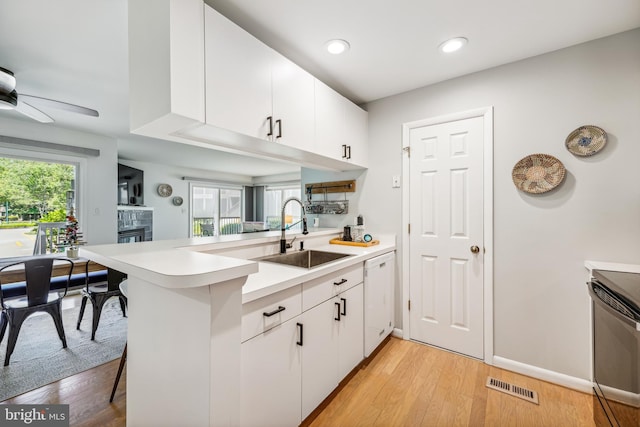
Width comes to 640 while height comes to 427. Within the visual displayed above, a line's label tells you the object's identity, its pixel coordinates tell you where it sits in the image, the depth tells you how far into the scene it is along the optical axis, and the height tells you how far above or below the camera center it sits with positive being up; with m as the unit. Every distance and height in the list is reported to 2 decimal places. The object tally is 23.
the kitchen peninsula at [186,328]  0.84 -0.43
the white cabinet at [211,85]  1.12 +0.65
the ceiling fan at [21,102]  1.95 +0.92
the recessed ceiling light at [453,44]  1.70 +1.12
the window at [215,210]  6.71 +0.04
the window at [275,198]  7.33 +0.39
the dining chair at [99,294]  2.36 -0.75
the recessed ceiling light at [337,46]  1.71 +1.12
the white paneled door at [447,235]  2.10 -0.21
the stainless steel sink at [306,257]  1.96 -0.38
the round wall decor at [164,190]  5.90 +0.50
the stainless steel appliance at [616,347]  1.02 -0.64
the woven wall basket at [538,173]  1.80 +0.27
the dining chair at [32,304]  2.05 -0.76
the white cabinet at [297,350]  1.09 -0.72
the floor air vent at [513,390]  1.68 -1.22
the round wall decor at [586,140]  1.68 +0.46
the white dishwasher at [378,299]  1.99 -0.73
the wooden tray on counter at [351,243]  2.37 -0.30
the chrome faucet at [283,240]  1.97 -0.22
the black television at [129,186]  4.82 +0.51
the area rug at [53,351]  1.87 -1.20
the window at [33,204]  3.36 +0.11
